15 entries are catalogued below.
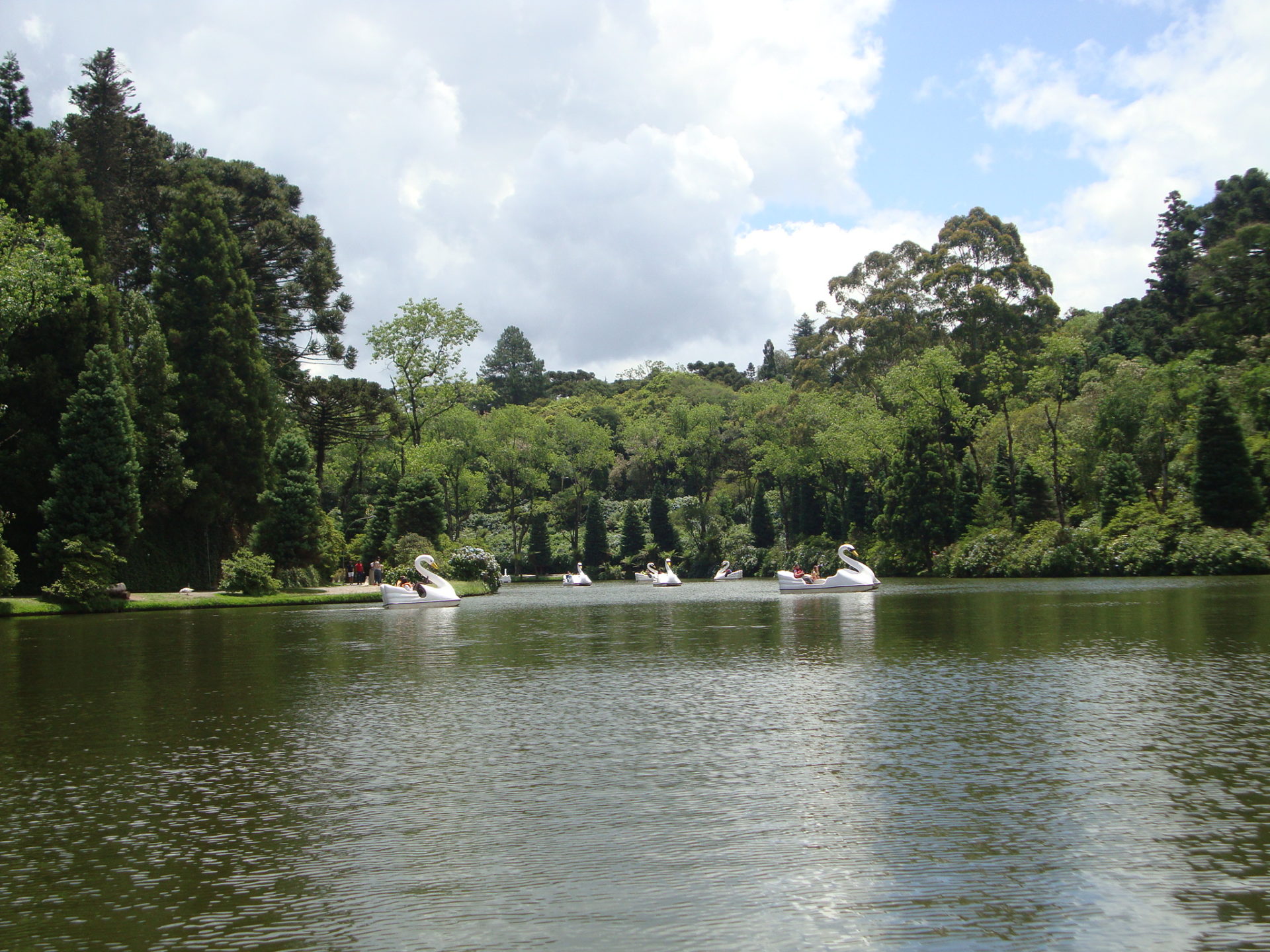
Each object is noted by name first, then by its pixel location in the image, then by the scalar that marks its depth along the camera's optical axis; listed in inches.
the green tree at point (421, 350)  2474.2
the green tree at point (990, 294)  2812.5
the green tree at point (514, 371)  5689.0
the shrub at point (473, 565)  2095.2
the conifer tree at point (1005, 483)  2410.2
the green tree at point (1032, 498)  2292.1
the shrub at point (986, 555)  2215.8
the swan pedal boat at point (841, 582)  1651.1
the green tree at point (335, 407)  2269.9
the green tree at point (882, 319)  2962.6
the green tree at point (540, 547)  3422.7
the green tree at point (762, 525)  3363.7
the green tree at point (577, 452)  3481.8
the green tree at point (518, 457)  3324.3
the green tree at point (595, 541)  3395.7
